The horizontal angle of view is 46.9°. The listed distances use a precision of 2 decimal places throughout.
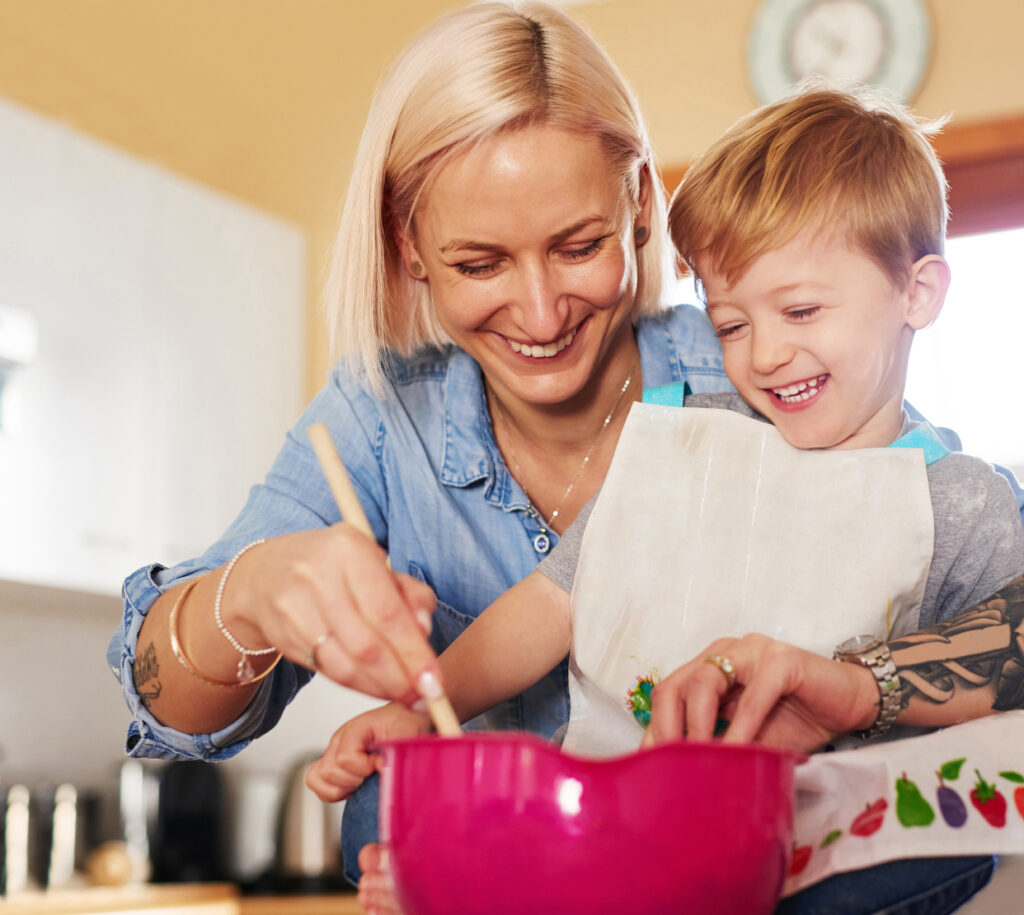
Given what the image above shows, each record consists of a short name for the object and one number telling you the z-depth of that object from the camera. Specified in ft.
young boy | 3.27
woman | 3.50
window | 9.59
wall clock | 9.57
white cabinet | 8.65
